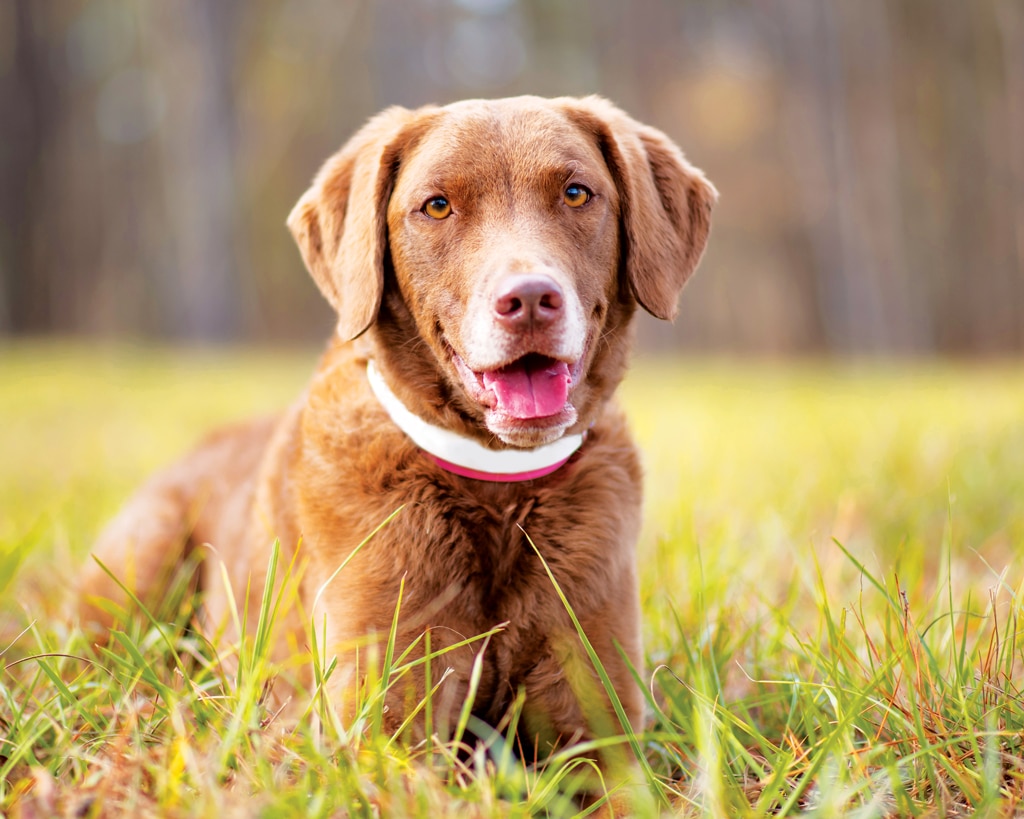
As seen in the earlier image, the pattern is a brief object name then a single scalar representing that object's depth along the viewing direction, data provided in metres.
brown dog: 2.42
